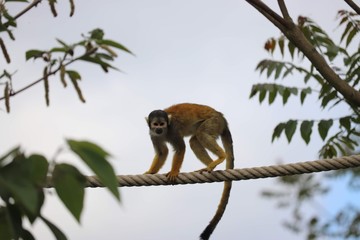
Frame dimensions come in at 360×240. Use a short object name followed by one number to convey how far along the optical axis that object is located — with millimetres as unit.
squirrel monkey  11305
